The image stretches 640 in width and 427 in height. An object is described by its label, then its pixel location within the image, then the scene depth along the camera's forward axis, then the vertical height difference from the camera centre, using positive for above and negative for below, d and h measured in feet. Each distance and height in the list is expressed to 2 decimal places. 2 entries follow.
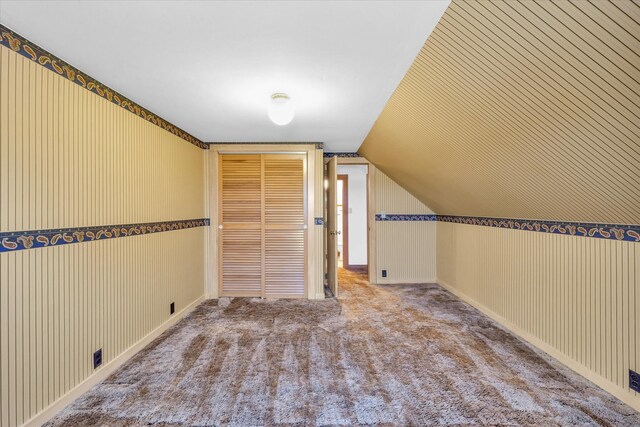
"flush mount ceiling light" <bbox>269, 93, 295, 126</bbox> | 7.66 +2.78
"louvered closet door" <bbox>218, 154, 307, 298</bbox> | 13.26 -0.40
